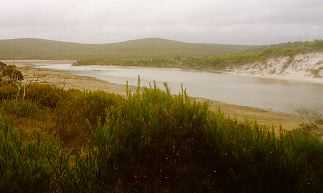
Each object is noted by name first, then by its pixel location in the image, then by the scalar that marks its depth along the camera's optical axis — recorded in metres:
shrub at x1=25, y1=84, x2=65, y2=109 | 10.60
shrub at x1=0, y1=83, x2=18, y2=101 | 10.50
